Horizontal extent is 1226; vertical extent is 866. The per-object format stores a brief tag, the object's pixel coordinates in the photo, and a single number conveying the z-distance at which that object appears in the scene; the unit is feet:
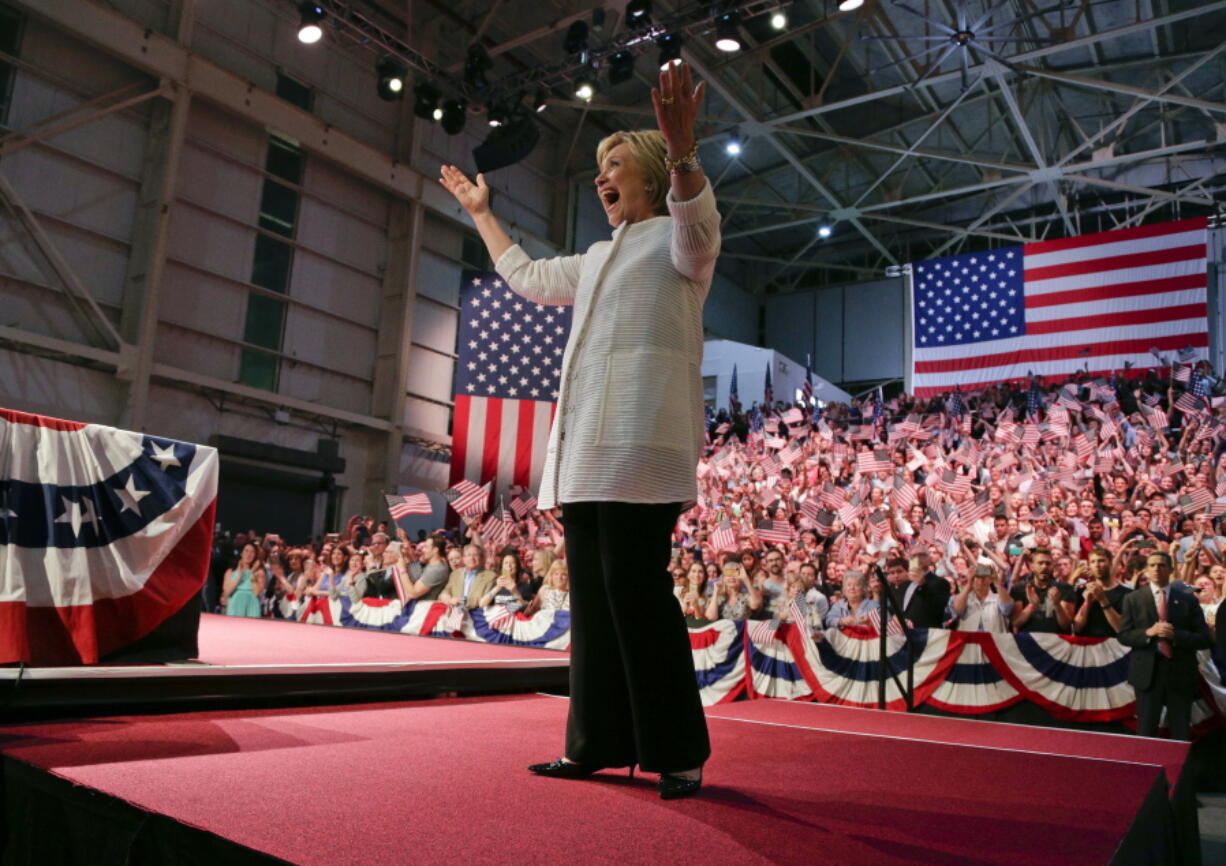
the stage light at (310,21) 38.93
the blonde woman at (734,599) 23.40
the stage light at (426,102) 45.24
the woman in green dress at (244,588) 30.78
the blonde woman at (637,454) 5.60
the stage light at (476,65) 42.63
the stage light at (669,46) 38.96
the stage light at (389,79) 43.32
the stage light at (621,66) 40.96
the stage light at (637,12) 37.88
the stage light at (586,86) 42.98
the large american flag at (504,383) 43.65
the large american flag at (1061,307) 44.34
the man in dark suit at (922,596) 21.39
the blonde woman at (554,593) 25.37
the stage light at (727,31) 37.47
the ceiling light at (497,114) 46.33
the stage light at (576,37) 40.96
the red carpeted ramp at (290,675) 7.70
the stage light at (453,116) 45.50
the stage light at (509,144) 46.57
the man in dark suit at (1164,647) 16.33
